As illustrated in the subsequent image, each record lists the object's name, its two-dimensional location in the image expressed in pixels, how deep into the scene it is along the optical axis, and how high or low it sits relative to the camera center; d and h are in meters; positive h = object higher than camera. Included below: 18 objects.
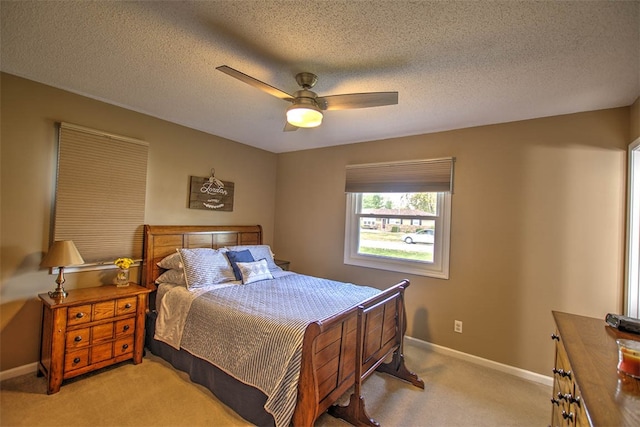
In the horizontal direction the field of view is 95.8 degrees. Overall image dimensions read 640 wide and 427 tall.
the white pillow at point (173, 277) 2.81 -0.68
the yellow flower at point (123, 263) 2.70 -0.53
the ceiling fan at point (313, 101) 1.79 +0.76
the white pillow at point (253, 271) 3.00 -0.61
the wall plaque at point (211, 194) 3.46 +0.22
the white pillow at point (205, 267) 2.77 -0.56
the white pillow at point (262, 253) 3.50 -0.49
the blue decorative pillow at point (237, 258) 3.06 -0.50
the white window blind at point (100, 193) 2.49 +0.12
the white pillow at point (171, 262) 2.90 -0.54
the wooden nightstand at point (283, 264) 4.02 -0.68
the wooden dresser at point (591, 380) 0.87 -0.53
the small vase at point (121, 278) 2.74 -0.69
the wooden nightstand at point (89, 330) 2.17 -1.02
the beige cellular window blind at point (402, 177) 3.13 +0.53
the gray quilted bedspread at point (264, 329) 1.74 -0.81
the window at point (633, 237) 2.18 -0.02
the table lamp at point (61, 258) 2.24 -0.43
